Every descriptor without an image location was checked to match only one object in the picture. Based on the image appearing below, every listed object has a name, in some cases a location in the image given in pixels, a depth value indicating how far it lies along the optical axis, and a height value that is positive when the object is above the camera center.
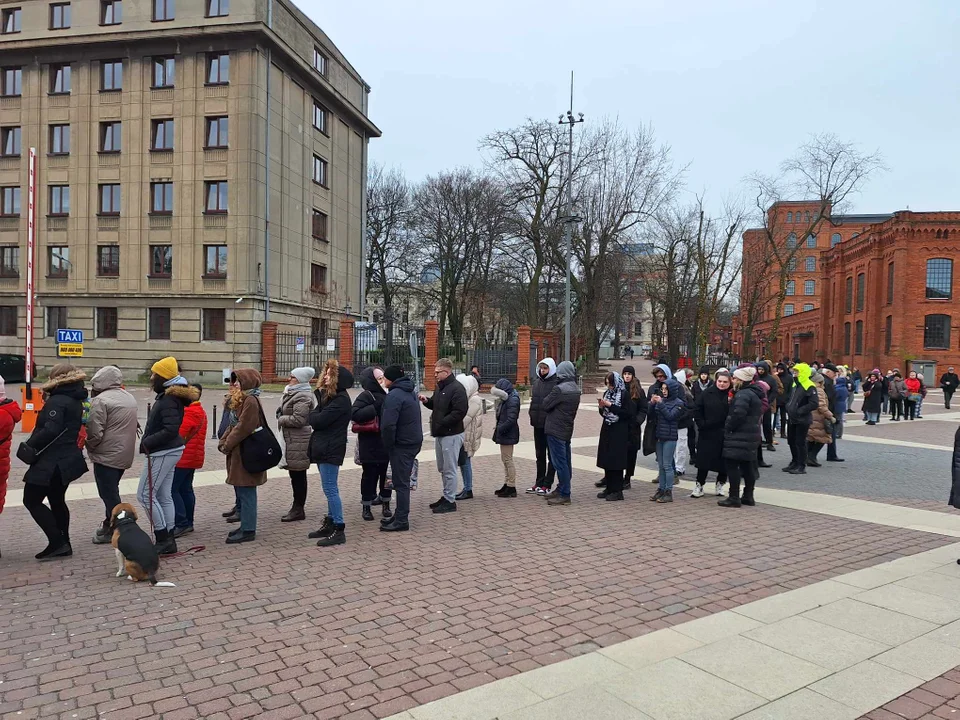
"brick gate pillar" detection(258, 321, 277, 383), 32.81 -0.48
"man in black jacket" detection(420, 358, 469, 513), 8.11 -0.93
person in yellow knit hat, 6.41 -1.08
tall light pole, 28.80 +6.73
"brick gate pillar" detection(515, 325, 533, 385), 31.72 -0.40
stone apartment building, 32.91 +8.11
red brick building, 46.75 +4.14
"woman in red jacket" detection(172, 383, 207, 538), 6.68 -1.26
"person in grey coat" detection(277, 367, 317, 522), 7.23 -0.81
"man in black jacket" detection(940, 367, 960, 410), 28.25 -1.35
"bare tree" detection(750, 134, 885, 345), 40.34 +7.76
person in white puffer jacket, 9.41 -1.16
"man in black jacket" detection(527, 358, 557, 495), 9.20 -0.98
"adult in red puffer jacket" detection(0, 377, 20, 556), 6.11 -0.81
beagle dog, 5.62 -1.72
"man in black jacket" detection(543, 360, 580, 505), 8.73 -0.98
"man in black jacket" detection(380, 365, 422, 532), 7.26 -0.93
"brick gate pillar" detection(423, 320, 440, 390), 31.42 +0.08
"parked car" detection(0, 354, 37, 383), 31.97 -1.49
